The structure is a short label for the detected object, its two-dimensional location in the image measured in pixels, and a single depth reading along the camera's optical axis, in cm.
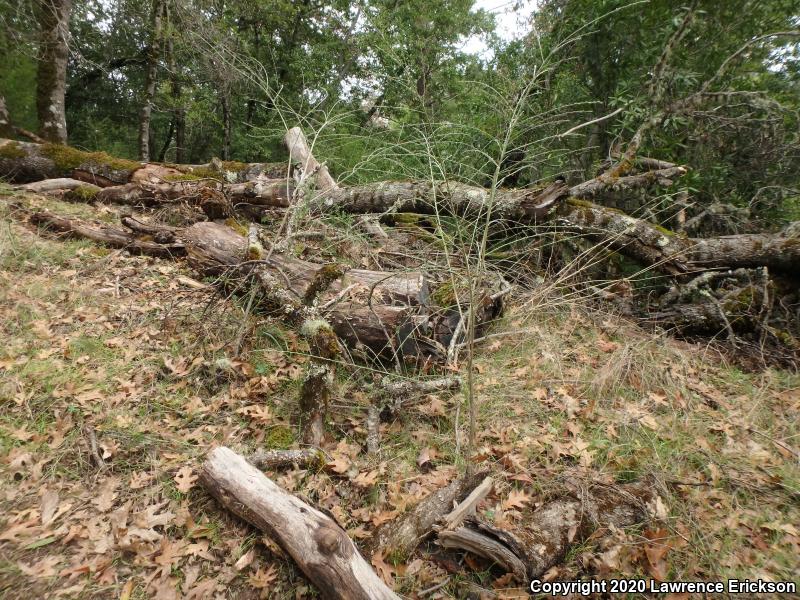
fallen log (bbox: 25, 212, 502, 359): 342
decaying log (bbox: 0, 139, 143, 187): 643
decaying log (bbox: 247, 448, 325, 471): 255
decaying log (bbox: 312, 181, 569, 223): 491
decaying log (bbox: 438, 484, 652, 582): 202
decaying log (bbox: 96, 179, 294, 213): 621
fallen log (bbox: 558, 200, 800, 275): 443
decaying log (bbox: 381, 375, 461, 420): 307
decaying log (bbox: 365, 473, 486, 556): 217
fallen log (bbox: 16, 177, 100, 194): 614
